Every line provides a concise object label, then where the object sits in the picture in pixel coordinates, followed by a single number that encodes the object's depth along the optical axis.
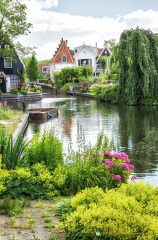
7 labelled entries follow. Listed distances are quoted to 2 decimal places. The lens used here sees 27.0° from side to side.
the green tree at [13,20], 39.19
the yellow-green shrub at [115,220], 3.74
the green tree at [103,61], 77.12
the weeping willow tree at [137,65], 32.66
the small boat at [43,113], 26.30
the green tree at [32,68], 72.55
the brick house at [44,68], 107.38
